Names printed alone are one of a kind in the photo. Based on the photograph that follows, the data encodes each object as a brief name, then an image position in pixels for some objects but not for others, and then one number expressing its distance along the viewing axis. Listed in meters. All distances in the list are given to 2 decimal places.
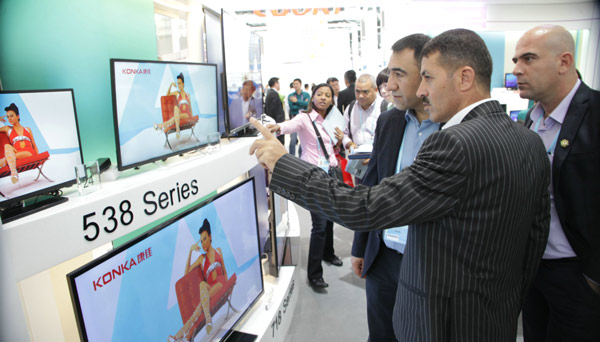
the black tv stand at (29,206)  1.01
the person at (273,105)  7.37
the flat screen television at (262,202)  2.83
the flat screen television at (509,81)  7.37
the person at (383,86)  3.61
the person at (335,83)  7.92
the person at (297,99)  9.30
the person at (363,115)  3.87
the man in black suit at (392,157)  1.71
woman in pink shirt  3.45
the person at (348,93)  6.67
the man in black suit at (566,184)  1.56
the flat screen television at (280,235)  2.57
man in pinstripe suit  1.03
